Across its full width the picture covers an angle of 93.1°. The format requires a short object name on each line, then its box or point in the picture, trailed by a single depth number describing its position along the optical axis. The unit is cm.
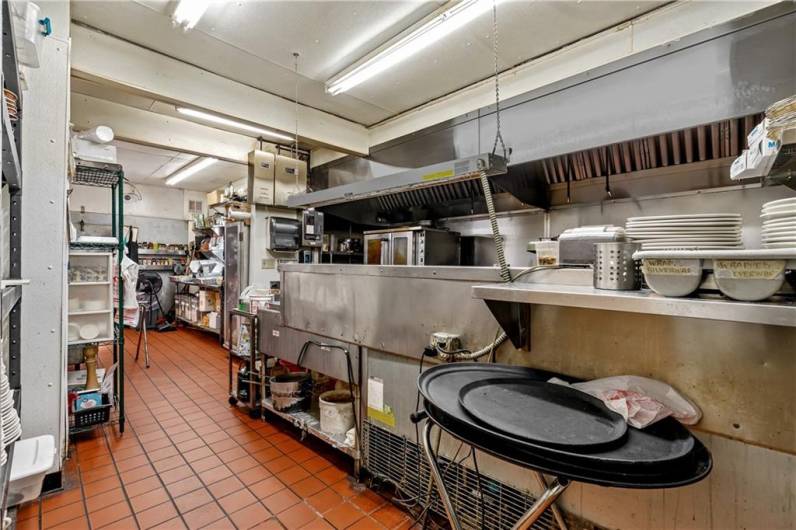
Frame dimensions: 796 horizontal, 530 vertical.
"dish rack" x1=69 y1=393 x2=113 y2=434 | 274
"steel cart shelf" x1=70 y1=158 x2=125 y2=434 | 284
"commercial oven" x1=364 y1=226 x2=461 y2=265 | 395
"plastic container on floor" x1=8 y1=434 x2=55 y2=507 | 170
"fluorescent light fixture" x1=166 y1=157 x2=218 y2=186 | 630
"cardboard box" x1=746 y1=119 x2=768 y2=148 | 107
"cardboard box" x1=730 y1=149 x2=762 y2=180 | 128
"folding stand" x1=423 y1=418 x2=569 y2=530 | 95
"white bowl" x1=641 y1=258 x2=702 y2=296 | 97
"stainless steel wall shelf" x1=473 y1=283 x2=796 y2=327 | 81
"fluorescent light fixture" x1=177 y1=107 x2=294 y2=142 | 394
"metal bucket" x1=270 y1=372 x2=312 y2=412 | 279
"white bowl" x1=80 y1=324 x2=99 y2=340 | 283
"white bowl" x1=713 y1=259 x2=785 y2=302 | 85
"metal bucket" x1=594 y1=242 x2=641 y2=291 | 118
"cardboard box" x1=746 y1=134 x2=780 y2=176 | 106
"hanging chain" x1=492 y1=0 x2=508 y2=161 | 252
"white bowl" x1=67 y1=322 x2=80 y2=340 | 281
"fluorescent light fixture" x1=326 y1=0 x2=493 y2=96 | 254
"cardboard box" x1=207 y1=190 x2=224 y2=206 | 695
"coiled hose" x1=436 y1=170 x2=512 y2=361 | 153
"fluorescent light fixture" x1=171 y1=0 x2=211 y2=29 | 260
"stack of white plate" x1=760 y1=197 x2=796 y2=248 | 89
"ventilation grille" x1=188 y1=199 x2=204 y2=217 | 873
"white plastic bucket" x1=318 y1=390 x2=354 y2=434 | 240
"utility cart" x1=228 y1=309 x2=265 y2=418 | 317
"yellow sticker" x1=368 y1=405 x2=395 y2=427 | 210
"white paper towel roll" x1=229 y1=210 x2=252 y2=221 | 516
